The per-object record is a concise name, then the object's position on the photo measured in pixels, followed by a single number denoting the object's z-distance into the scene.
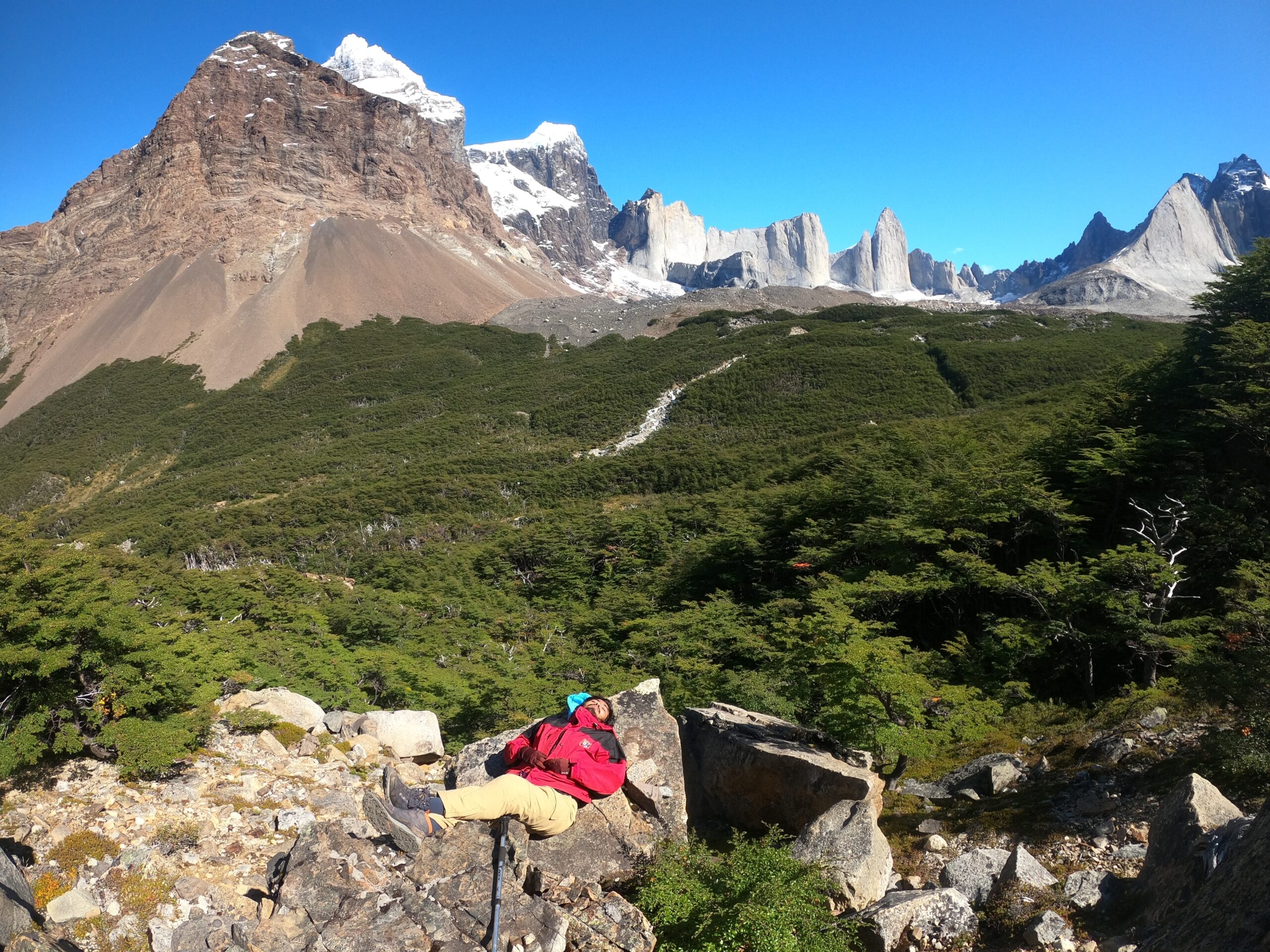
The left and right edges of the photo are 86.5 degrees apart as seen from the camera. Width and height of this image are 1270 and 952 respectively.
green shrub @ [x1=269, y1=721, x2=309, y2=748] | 9.30
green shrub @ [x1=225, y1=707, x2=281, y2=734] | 9.27
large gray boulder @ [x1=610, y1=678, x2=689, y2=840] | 6.88
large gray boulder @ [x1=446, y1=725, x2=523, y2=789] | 6.94
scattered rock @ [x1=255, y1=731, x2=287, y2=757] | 8.85
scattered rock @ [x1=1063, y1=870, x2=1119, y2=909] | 5.45
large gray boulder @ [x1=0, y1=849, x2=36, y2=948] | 4.40
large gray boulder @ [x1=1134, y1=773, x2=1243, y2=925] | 4.77
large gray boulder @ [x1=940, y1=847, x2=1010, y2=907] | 5.87
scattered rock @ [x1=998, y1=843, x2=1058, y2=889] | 5.68
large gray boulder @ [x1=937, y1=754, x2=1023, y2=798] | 9.09
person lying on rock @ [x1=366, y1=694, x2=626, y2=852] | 5.42
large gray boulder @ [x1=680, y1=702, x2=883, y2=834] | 7.39
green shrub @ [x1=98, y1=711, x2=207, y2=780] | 7.30
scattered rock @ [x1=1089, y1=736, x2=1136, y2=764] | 8.59
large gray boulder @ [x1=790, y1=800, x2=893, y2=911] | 5.93
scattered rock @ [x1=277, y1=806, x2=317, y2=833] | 6.79
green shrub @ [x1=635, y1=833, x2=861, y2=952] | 5.02
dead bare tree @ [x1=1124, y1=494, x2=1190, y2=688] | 11.28
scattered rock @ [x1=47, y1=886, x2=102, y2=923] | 5.10
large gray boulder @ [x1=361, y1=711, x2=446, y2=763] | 10.12
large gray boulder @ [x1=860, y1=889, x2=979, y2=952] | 5.38
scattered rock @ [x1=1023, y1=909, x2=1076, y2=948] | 4.98
